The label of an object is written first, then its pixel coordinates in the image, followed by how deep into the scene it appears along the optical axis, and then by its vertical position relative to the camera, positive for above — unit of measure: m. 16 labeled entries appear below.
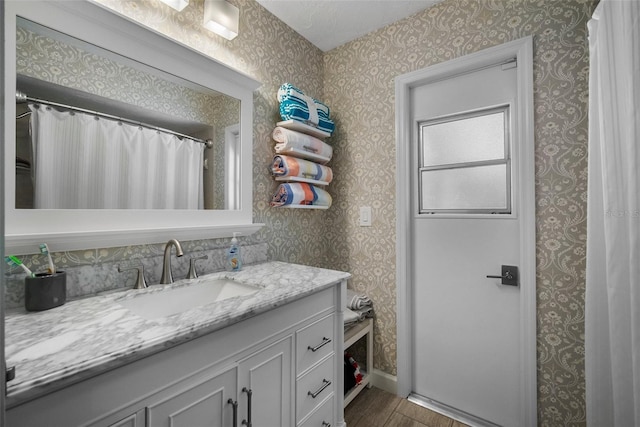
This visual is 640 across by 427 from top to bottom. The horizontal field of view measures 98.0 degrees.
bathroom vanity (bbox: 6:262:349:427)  0.61 -0.41
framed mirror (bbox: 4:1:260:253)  0.96 +0.35
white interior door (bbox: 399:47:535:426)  1.57 -0.19
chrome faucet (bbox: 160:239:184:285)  1.23 -0.23
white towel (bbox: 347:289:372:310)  1.92 -0.61
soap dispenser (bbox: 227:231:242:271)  1.49 -0.23
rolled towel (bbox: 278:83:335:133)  1.74 +0.69
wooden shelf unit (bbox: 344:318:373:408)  1.75 -0.85
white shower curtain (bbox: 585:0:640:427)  0.75 -0.02
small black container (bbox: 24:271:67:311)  0.89 -0.25
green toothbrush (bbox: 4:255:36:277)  0.87 -0.15
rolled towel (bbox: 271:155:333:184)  1.74 +0.30
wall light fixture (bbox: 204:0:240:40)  1.43 +1.04
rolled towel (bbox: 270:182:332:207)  1.75 +0.13
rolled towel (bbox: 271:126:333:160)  1.75 +0.47
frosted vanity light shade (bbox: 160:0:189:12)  1.30 +0.99
